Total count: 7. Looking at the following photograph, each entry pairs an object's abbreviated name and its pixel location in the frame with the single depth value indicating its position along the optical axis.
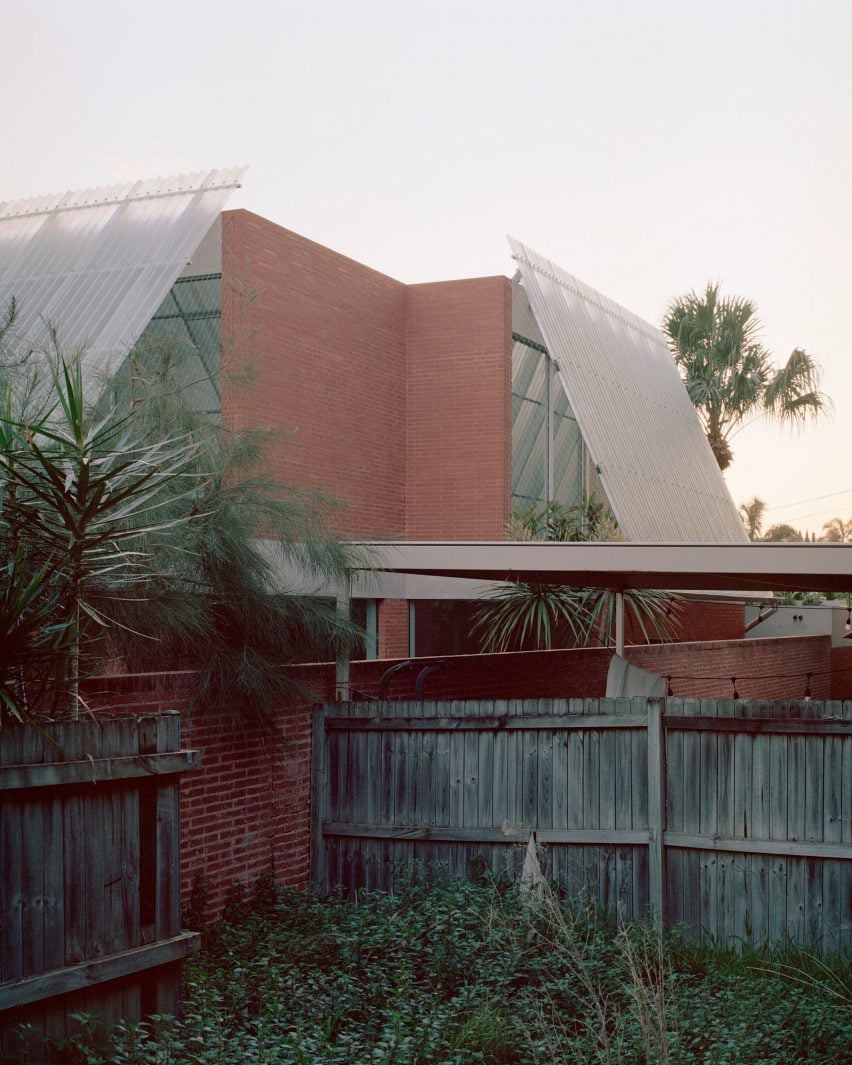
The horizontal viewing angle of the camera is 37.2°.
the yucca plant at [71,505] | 5.53
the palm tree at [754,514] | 61.94
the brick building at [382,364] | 14.54
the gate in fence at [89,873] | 5.17
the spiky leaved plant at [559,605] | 15.06
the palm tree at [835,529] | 81.31
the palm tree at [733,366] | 28.11
